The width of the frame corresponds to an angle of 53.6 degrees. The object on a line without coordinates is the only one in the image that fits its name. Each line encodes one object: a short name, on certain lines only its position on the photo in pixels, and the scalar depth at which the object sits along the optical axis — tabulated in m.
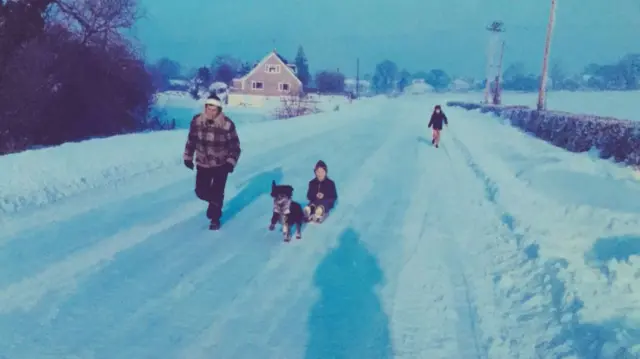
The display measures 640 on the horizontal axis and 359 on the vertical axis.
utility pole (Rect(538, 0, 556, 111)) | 39.06
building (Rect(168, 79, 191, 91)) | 136.00
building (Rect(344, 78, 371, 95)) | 187.00
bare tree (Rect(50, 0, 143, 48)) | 36.62
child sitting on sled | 9.88
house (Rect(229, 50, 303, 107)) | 97.62
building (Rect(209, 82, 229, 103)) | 102.03
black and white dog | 8.58
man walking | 8.88
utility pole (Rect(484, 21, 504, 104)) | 92.88
